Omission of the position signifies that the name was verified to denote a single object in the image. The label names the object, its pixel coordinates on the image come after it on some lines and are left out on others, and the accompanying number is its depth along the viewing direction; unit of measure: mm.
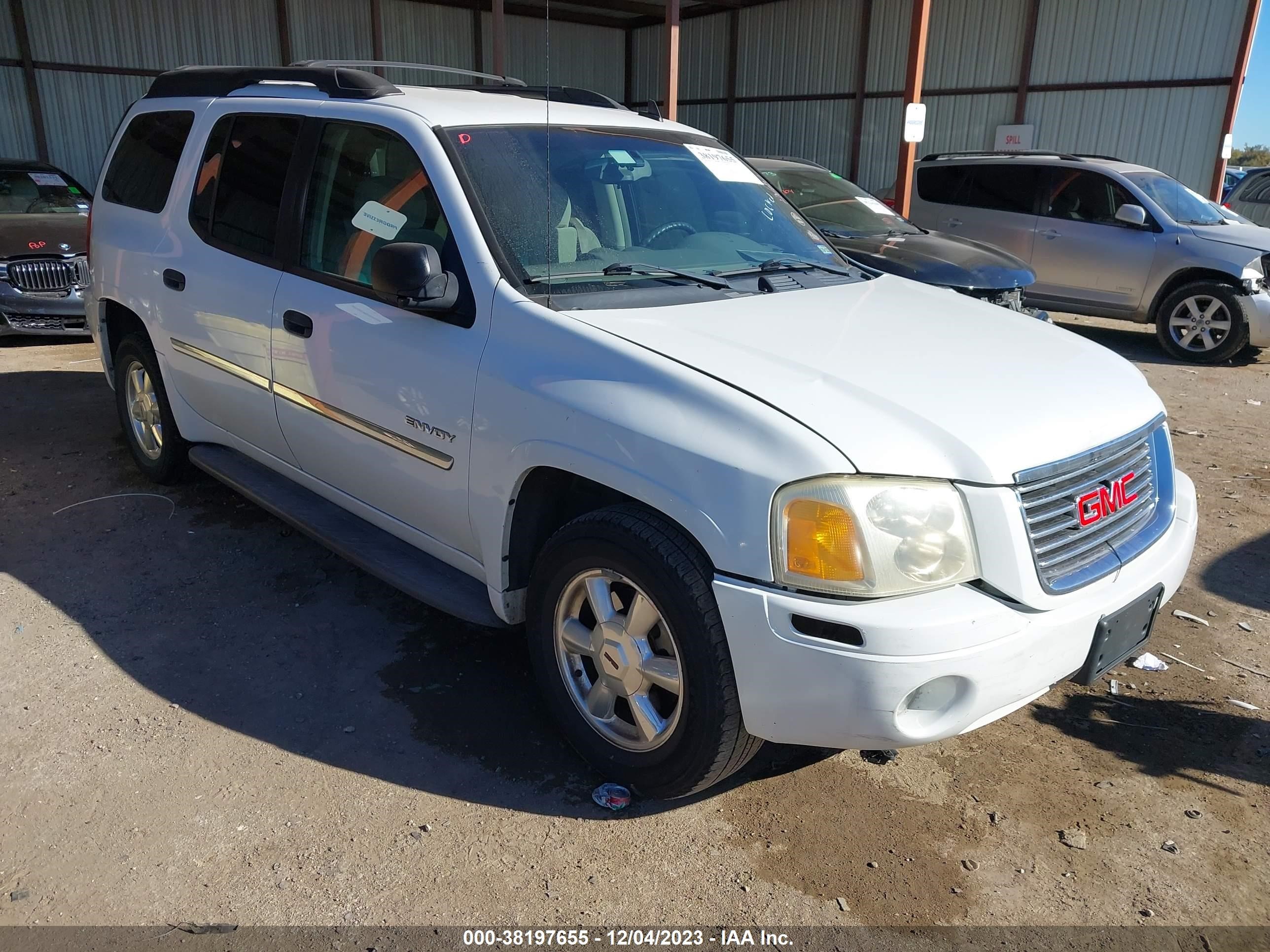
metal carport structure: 15281
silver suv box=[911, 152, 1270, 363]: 9156
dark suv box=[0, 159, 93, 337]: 8672
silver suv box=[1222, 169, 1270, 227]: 13453
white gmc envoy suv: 2330
